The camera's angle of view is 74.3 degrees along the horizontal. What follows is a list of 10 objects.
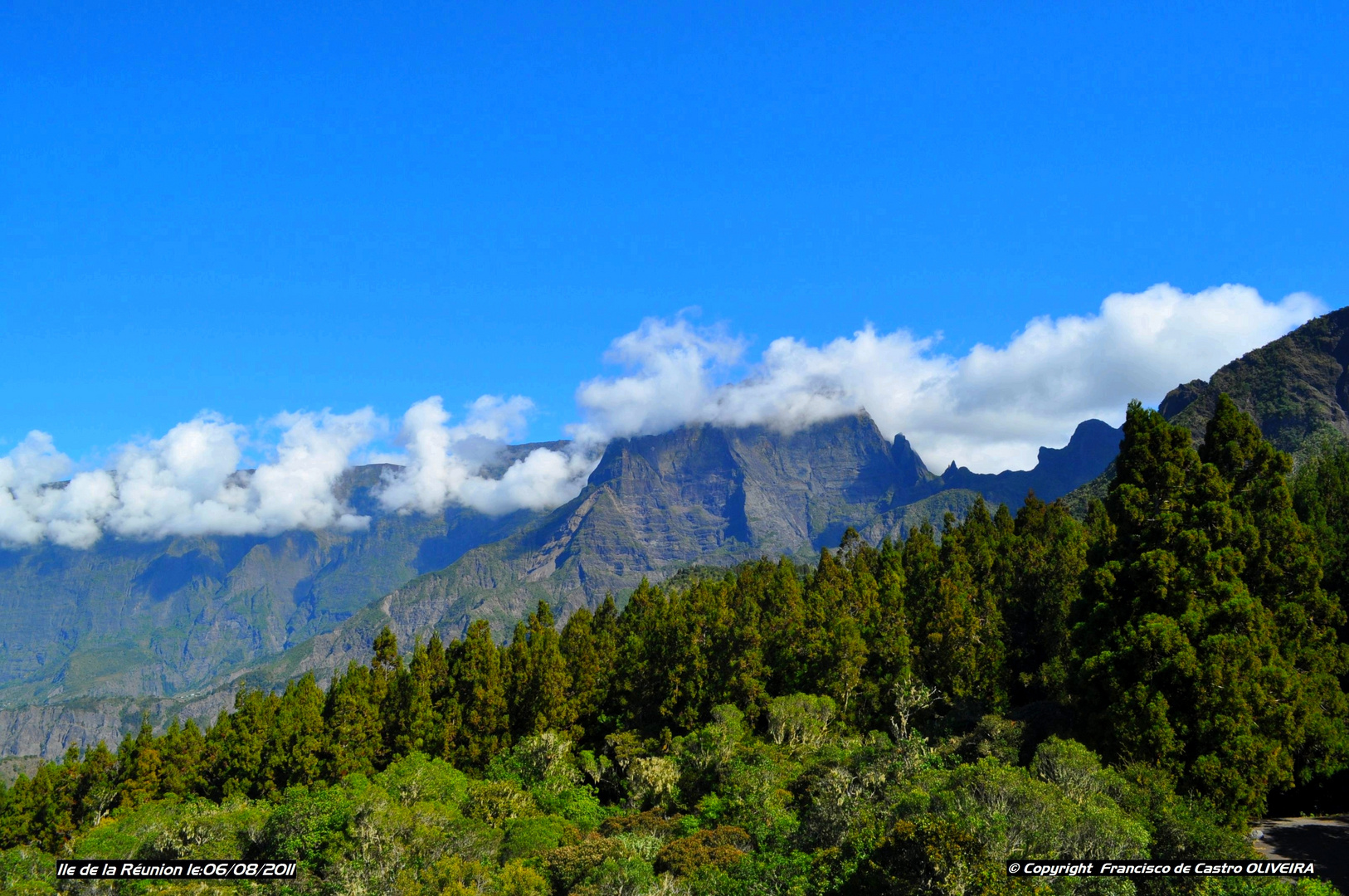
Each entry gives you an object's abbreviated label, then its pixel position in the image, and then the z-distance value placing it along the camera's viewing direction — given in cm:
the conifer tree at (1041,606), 5953
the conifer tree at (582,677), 7306
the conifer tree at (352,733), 6762
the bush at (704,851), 3362
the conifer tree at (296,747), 6769
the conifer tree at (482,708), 6882
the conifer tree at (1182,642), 3669
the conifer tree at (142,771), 6938
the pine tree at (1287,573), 4075
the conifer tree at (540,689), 7056
